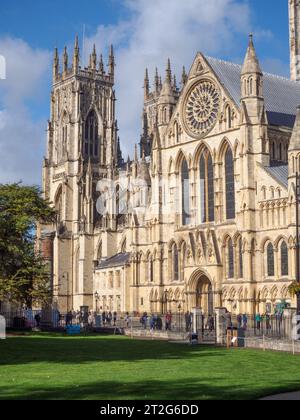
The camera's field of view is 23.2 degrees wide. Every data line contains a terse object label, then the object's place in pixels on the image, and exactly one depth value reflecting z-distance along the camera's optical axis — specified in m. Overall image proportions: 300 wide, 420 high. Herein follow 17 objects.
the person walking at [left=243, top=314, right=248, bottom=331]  50.44
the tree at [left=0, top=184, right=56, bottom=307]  48.34
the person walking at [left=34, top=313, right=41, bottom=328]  56.74
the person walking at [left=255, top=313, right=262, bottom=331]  45.47
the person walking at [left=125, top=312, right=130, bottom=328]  60.59
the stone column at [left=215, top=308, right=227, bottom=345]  39.34
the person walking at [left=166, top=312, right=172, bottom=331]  51.60
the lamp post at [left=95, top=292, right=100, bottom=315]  83.68
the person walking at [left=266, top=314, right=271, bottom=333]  42.19
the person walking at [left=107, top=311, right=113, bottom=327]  66.12
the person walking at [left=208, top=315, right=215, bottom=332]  47.61
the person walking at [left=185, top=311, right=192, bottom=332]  46.81
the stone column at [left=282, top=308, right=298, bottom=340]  35.70
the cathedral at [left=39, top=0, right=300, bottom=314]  57.25
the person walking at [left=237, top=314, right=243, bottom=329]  52.27
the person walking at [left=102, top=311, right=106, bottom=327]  64.15
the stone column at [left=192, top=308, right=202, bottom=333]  44.65
